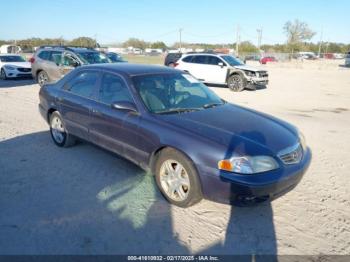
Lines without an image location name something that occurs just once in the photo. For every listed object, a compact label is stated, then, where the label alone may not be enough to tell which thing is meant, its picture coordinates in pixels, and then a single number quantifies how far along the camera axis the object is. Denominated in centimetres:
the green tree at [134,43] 11250
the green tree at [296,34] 7288
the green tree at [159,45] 11779
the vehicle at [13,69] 1617
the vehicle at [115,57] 1823
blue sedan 319
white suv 1429
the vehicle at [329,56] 8270
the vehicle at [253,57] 6739
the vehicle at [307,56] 6902
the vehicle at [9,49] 3655
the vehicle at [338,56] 8382
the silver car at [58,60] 1261
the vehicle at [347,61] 4467
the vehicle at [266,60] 5153
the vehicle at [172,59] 1796
